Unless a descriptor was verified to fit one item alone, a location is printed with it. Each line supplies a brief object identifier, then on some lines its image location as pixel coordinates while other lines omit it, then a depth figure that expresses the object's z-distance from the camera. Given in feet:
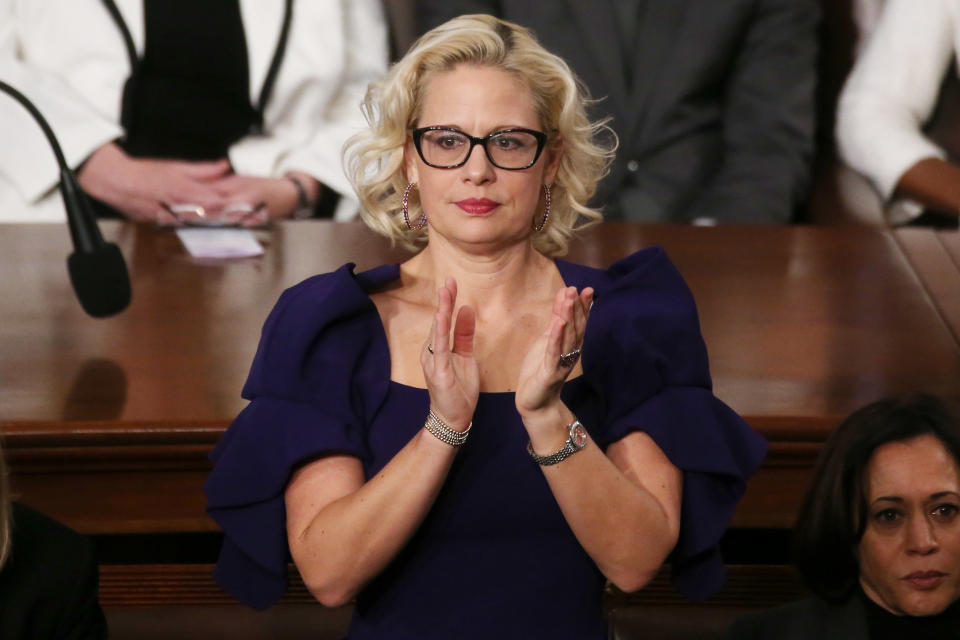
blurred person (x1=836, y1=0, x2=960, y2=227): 39.15
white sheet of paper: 37.13
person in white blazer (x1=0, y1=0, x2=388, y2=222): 38.92
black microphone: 36.10
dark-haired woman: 35.39
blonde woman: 34.83
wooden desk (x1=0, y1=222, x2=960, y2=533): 35.53
